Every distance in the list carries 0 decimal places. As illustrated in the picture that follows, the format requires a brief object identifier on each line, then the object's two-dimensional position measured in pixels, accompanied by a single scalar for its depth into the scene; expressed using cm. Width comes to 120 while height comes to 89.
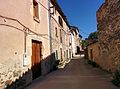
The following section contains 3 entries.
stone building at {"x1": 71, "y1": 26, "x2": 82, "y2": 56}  2008
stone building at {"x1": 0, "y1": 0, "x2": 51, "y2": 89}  334
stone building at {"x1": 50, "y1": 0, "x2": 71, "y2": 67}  740
